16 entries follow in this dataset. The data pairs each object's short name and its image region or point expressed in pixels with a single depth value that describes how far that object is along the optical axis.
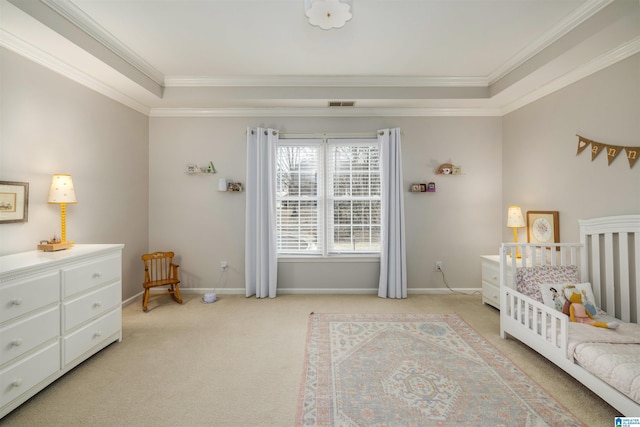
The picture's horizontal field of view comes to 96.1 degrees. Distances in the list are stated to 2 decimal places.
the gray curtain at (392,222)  3.85
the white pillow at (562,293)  2.33
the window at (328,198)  4.04
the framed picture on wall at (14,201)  2.20
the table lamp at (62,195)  2.42
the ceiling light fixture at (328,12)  1.94
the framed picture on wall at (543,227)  3.11
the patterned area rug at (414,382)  1.69
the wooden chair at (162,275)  3.43
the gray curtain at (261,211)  3.87
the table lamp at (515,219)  3.35
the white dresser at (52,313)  1.70
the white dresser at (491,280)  3.32
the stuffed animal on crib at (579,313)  2.19
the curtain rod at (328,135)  3.97
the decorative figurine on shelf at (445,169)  3.91
